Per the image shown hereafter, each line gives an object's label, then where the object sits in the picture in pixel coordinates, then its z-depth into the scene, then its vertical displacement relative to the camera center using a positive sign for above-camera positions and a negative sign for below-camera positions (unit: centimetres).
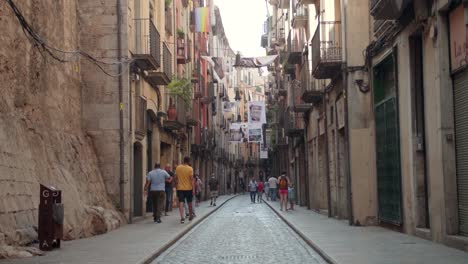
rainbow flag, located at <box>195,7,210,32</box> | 3784 +841
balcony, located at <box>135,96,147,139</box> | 2217 +195
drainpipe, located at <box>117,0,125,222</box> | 2006 +189
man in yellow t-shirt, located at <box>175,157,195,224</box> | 2027 -11
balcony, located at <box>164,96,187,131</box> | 2938 +271
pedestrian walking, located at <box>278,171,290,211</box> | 2911 -40
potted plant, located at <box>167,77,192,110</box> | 2916 +375
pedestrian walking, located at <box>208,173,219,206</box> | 3788 -51
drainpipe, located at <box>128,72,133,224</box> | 2072 +172
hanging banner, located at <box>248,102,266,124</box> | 4756 +424
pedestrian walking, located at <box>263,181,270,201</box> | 5239 -113
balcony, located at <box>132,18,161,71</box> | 2183 +429
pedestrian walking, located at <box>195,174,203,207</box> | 3303 -34
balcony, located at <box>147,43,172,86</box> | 2483 +364
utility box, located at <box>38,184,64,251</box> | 1208 -62
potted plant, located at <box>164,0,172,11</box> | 3040 +747
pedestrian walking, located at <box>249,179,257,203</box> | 4569 -84
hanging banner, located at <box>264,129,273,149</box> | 7044 +395
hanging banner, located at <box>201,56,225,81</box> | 5423 +872
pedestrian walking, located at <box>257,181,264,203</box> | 4771 -93
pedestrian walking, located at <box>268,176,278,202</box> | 4282 -64
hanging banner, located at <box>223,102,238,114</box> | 5892 +594
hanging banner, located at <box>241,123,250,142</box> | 6308 +392
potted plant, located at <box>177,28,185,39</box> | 3567 +724
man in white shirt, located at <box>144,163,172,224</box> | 2098 -22
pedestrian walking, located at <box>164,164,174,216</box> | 2452 -45
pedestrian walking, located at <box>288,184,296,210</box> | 3040 -86
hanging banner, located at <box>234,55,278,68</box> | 3328 +537
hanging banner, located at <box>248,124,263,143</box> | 4829 +311
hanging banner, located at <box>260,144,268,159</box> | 6619 +230
